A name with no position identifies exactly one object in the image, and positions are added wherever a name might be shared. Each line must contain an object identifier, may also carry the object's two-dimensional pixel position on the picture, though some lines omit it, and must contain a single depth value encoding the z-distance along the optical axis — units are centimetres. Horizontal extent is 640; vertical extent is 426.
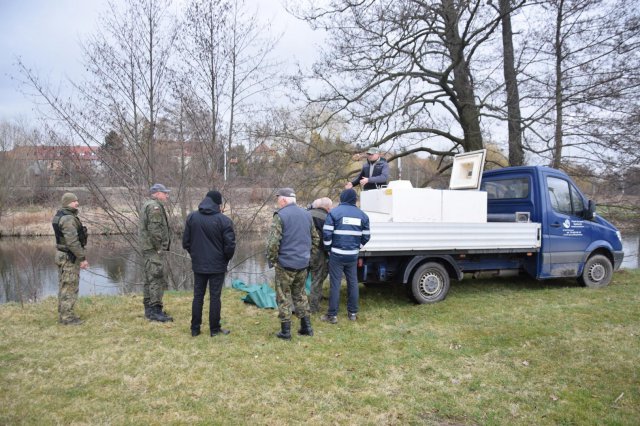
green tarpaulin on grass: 662
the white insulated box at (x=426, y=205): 649
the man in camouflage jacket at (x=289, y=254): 511
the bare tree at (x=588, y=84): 1036
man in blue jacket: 565
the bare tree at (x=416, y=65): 1044
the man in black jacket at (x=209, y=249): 508
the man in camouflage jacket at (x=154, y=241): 562
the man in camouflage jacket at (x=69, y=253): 548
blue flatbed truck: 637
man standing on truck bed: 723
